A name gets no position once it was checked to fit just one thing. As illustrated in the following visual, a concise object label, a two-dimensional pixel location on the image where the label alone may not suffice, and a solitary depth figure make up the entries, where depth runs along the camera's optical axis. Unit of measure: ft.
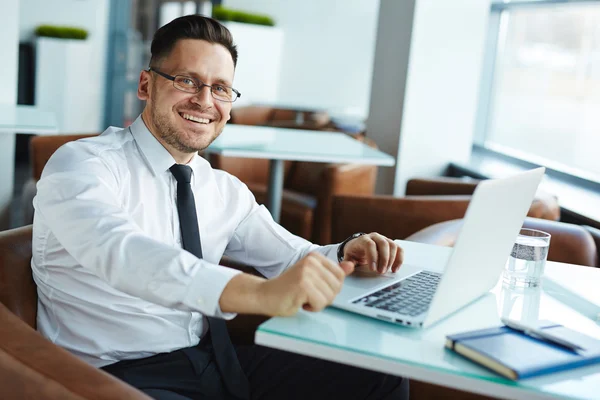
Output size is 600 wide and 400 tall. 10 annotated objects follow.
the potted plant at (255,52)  26.58
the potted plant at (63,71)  27.14
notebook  3.75
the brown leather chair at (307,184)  13.62
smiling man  4.33
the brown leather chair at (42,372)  3.85
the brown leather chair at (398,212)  10.30
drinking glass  5.66
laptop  4.14
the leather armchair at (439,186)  12.70
